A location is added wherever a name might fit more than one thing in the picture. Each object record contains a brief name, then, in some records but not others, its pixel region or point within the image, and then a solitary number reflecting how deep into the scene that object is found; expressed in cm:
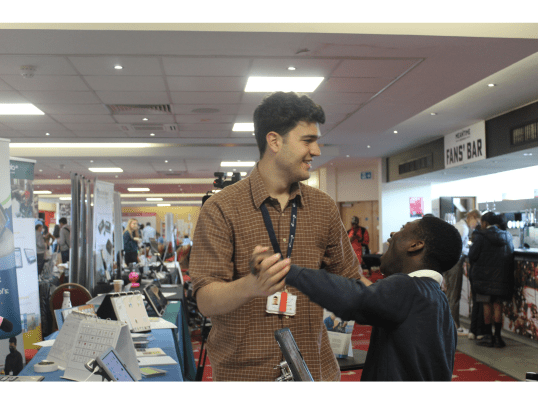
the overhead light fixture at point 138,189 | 1984
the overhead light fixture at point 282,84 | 573
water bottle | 315
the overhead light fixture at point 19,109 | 686
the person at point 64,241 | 979
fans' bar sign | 828
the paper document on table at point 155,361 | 231
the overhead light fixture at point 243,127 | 833
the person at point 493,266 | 552
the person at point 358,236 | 1166
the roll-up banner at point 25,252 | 444
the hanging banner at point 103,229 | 616
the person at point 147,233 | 1354
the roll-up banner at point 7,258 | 377
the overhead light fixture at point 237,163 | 1270
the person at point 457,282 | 626
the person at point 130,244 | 938
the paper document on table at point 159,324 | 319
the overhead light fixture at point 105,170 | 1305
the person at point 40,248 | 823
